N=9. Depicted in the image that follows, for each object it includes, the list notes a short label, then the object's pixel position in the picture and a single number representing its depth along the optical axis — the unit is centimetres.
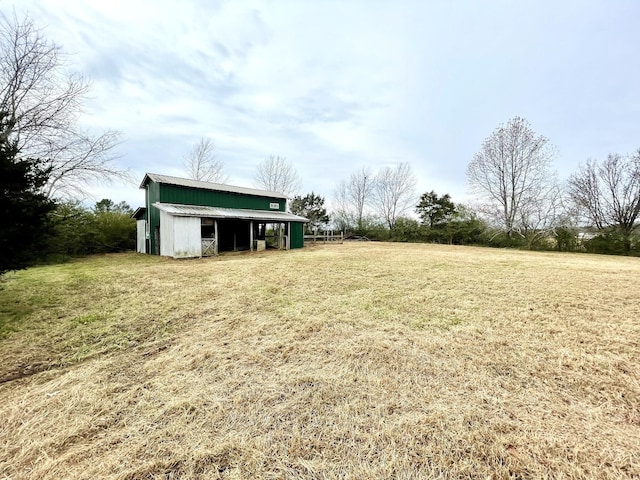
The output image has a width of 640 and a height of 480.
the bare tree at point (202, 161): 2628
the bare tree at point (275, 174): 3067
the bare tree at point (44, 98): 1171
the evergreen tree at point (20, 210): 388
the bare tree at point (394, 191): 3297
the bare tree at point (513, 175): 2188
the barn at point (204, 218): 1255
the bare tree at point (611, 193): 1906
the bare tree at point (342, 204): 3347
